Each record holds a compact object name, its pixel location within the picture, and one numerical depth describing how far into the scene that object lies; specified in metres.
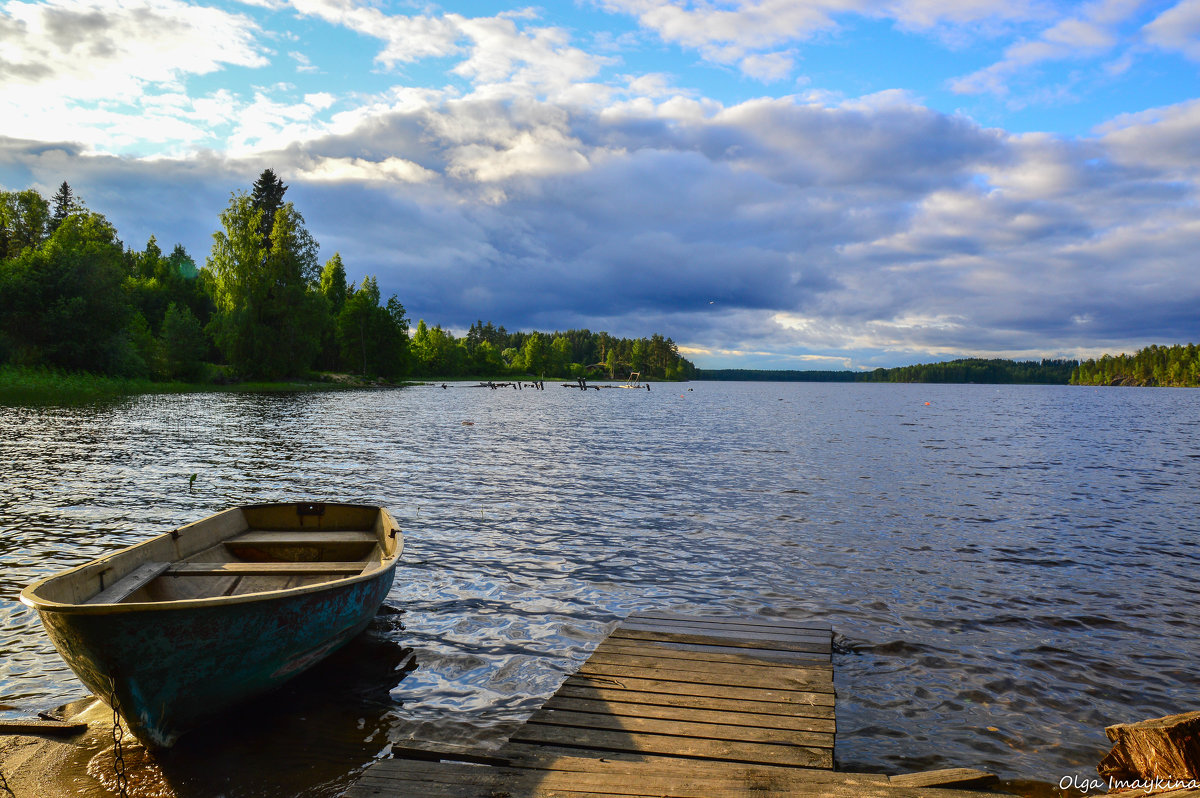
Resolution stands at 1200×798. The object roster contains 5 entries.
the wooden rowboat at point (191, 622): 5.79
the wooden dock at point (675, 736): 5.09
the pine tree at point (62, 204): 95.06
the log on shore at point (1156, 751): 5.10
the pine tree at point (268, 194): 93.19
